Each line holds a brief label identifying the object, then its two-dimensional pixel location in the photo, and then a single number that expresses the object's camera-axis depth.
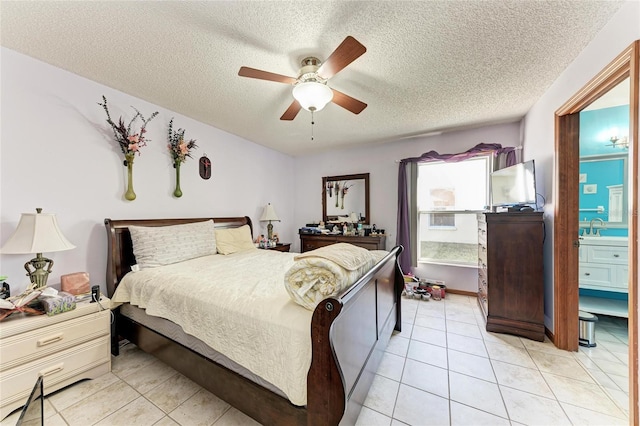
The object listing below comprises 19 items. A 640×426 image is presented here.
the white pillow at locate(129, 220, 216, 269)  2.26
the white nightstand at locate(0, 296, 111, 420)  1.47
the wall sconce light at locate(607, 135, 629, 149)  2.80
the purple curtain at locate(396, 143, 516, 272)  3.74
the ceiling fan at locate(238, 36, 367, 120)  1.50
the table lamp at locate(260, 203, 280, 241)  4.12
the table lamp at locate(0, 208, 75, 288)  1.65
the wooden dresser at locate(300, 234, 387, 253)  3.92
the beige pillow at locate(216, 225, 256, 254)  2.97
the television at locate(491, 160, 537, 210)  2.41
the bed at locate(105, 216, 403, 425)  1.07
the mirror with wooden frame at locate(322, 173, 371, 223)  4.35
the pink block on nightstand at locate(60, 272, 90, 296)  1.97
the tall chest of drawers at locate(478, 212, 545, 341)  2.33
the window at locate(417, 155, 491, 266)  3.62
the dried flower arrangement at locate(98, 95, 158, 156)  2.36
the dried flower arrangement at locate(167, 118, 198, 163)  2.88
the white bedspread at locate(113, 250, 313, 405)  1.15
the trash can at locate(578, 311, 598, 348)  2.18
